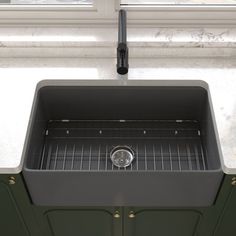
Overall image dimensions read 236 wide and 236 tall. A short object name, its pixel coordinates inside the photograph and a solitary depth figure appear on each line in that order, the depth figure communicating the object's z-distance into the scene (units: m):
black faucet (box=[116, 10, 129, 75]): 1.36
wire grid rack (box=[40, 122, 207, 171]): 1.52
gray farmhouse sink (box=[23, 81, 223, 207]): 1.29
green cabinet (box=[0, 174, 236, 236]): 1.38
